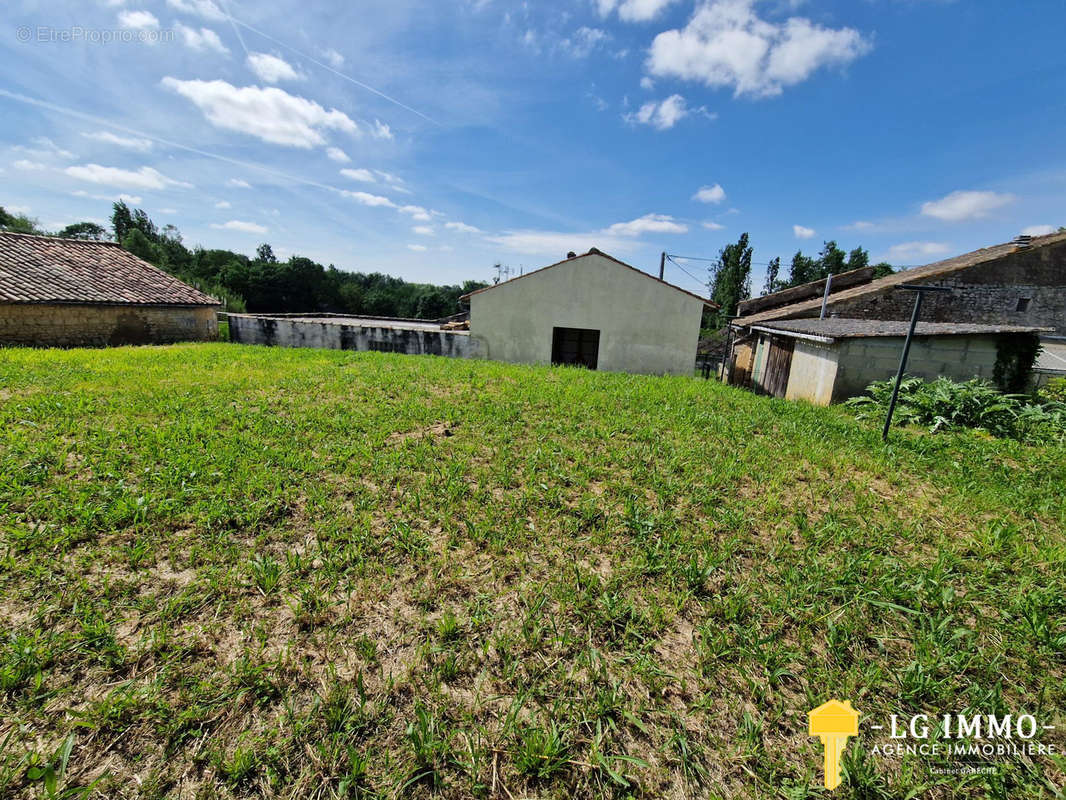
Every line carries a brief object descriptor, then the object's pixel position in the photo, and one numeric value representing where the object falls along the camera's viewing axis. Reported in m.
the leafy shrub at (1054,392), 8.77
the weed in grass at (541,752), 1.86
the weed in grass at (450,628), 2.53
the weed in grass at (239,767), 1.76
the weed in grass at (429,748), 1.81
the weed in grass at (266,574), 2.84
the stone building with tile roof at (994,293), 14.07
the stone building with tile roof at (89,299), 12.20
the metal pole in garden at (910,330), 4.99
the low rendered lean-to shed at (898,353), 8.71
